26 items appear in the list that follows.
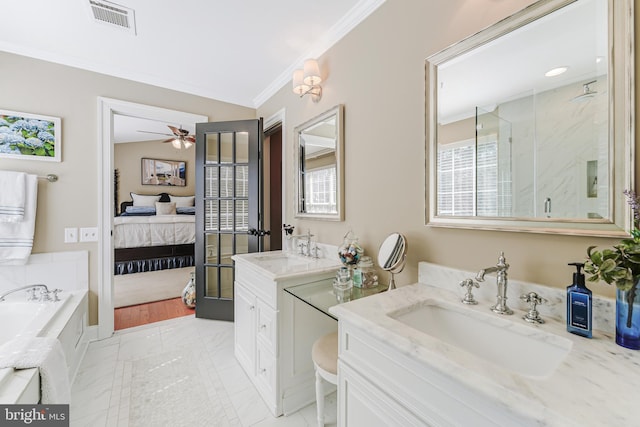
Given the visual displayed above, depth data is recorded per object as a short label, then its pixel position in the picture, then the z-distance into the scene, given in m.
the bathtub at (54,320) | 1.72
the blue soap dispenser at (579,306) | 0.80
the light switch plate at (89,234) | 2.44
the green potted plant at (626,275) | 0.70
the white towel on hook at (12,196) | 2.10
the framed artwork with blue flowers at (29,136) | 2.18
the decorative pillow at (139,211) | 5.91
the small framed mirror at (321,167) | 1.96
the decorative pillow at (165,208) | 6.31
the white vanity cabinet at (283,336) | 1.57
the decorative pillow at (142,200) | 6.45
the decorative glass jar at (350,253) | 1.62
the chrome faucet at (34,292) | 2.09
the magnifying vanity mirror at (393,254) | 1.37
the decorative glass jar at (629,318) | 0.73
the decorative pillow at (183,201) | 6.82
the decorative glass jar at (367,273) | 1.58
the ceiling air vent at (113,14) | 1.75
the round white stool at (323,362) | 1.31
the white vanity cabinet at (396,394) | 0.64
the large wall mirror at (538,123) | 0.85
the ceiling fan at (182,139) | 4.41
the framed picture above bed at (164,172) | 6.79
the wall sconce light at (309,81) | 2.05
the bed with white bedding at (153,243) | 4.77
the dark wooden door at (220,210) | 2.88
